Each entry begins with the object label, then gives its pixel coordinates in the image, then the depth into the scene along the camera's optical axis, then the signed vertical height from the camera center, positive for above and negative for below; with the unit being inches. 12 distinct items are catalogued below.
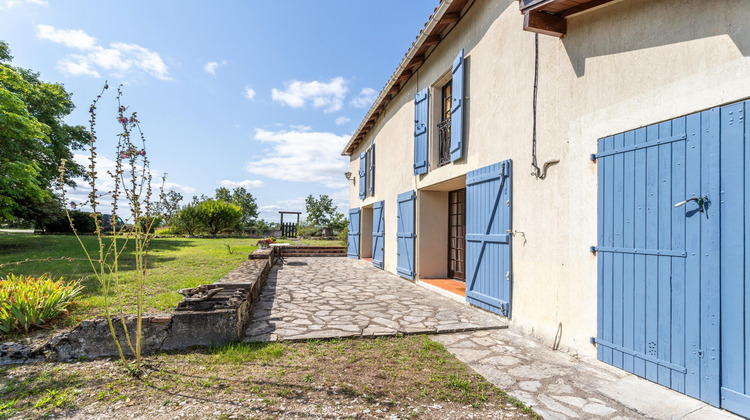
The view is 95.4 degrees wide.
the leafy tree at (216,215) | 915.4 +6.2
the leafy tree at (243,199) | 1648.0 +90.8
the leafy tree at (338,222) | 872.5 -8.8
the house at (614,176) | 86.6 +15.8
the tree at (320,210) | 1067.9 +26.6
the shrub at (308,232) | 879.4 -35.1
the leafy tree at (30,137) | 368.2 +101.3
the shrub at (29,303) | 133.6 -36.8
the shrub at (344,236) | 584.3 -30.7
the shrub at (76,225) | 764.0 -22.8
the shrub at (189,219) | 912.3 -6.3
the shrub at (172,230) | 951.5 -39.5
